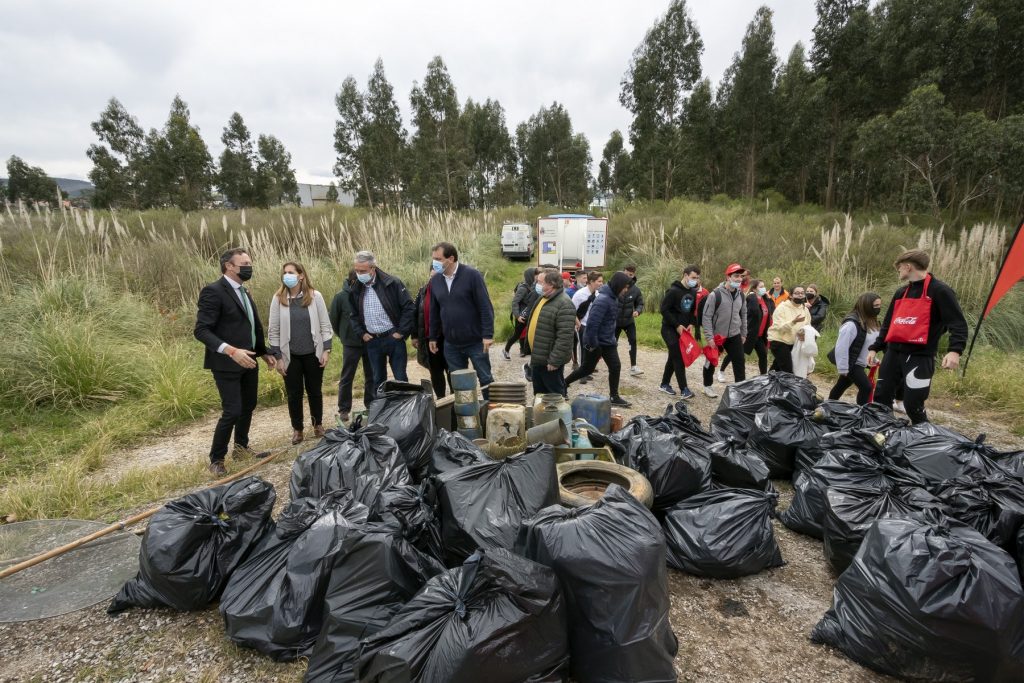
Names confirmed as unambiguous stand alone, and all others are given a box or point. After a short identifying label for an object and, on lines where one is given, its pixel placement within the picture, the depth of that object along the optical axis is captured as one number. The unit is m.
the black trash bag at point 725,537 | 2.67
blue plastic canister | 4.19
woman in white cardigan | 4.37
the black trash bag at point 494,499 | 2.22
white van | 18.84
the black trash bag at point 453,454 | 3.02
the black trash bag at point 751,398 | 4.15
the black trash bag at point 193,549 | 2.27
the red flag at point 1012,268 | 3.92
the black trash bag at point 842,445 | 3.20
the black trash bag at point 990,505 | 2.34
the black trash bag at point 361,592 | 1.90
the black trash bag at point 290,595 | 2.03
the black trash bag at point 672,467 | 3.02
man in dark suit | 3.70
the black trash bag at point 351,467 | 2.71
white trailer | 15.98
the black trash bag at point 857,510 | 2.55
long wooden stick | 2.60
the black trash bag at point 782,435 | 3.81
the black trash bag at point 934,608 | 1.85
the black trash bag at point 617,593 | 1.82
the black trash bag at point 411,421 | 3.33
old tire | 2.95
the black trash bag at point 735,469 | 3.23
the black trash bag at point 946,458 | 2.85
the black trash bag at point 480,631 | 1.57
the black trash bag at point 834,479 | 2.83
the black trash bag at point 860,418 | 3.77
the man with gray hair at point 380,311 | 4.94
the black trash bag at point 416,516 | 2.31
